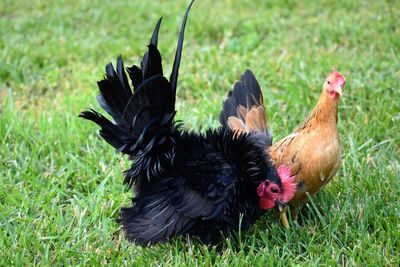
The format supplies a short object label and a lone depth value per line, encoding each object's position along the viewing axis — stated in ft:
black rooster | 9.59
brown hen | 9.98
